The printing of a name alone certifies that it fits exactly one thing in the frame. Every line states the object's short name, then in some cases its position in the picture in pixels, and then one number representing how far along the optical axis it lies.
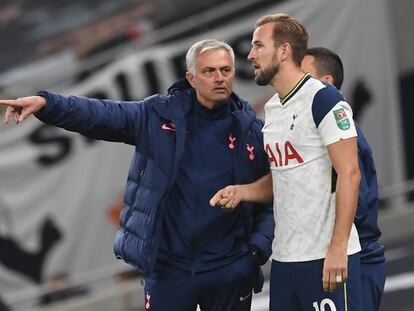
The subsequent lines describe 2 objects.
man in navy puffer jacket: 13.33
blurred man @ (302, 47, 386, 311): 12.65
